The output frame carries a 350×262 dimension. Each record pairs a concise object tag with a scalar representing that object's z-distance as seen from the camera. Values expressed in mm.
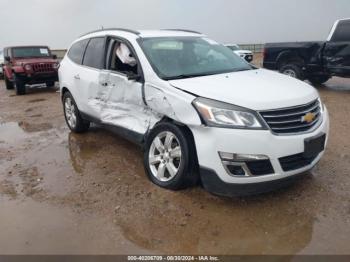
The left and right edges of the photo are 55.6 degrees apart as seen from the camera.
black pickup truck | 8945
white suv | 3062
